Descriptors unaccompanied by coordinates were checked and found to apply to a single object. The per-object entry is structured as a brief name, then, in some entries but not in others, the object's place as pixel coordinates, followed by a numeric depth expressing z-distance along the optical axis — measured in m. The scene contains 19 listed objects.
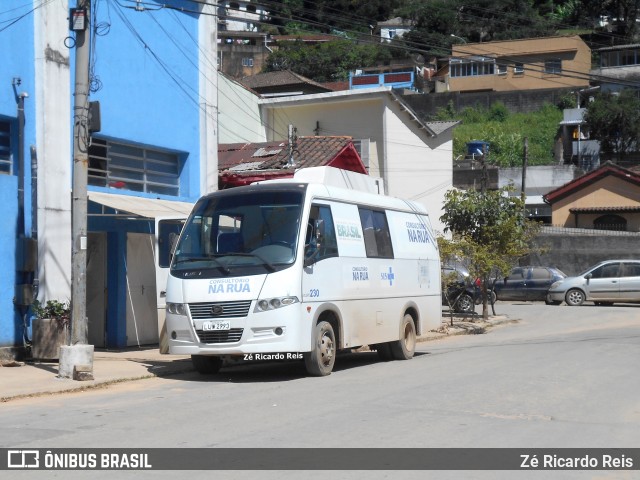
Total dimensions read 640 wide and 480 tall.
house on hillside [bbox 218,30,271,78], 94.75
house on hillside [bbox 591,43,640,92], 74.75
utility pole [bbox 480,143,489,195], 29.14
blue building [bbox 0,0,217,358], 15.58
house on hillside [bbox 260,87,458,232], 39.06
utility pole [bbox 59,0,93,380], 13.48
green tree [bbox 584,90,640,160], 64.69
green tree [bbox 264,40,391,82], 91.06
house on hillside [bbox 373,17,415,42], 98.88
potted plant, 15.23
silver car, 33.72
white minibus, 13.11
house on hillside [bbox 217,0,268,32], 106.24
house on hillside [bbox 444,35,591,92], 77.31
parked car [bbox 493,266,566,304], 36.56
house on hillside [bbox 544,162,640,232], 54.00
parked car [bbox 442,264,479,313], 28.95
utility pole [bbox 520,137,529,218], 48.88
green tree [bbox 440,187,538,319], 25.75
